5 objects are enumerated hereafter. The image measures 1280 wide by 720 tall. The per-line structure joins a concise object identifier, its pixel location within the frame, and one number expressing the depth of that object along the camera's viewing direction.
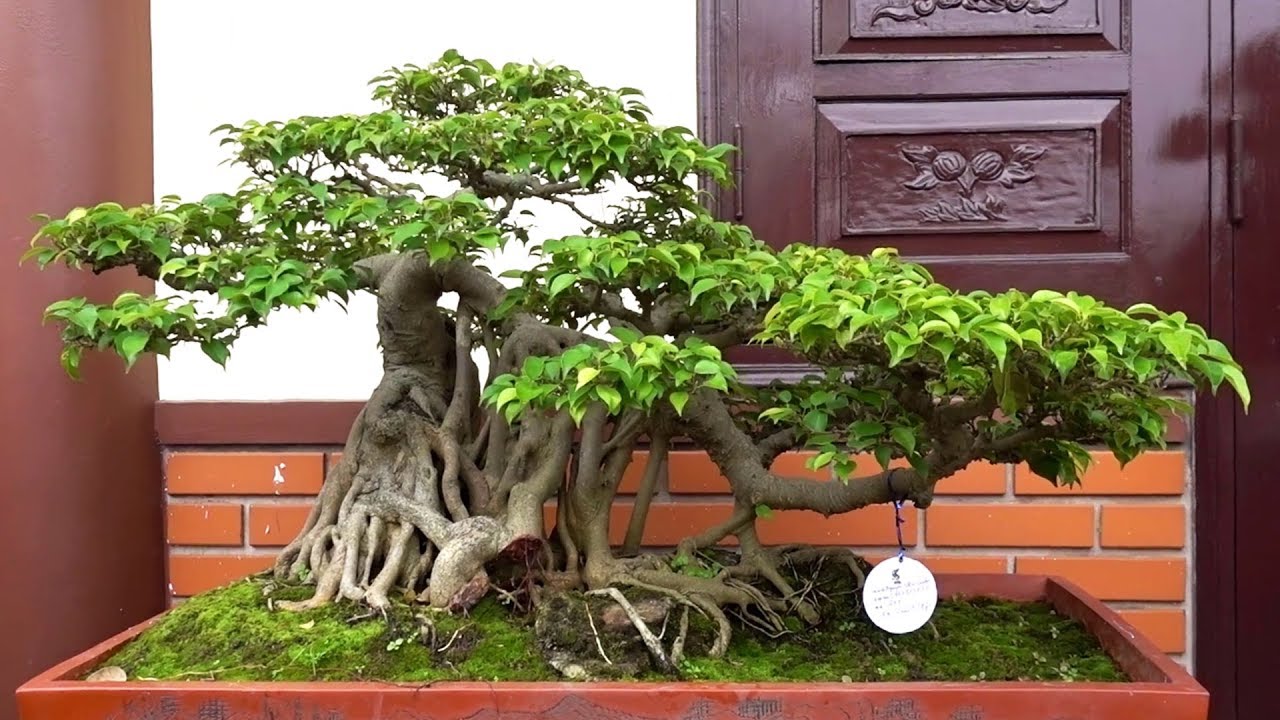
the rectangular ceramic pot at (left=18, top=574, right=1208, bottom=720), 1.11
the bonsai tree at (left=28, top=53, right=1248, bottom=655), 1.10
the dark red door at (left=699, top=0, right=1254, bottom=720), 2.04
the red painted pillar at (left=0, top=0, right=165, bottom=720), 1.93
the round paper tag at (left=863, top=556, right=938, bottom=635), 1.38
